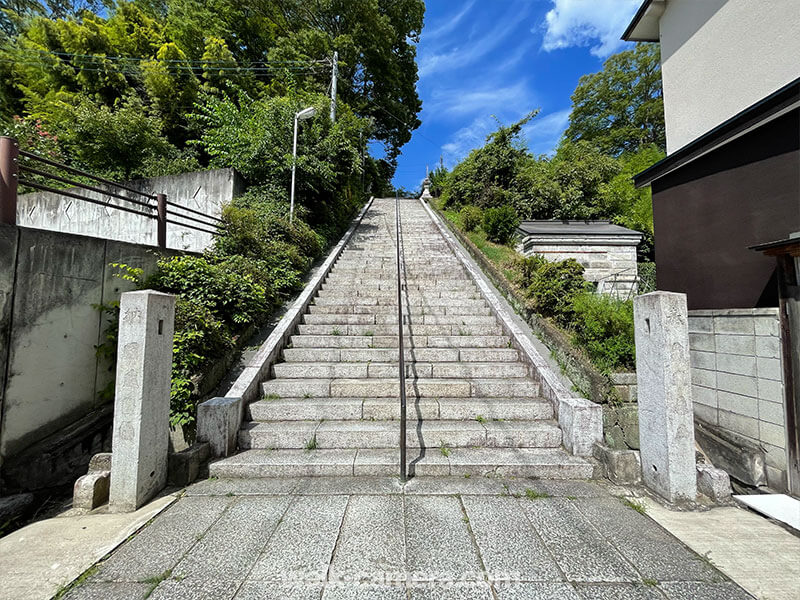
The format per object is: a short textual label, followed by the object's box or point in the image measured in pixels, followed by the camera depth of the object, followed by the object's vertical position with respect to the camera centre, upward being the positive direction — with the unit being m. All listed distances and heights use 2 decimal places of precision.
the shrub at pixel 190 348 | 3.36 -0.34
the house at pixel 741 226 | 3.43 +1.40
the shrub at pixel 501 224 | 9.34 +2.96
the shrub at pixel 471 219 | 11.05 +3.66
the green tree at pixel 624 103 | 17.69 +13.06
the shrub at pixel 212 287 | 4.36 +0.47
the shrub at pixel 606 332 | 3.91 -0.10
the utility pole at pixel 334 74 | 13.56 +10.70
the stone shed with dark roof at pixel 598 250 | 8.62 +2.03
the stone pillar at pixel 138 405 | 2.53 -0.71
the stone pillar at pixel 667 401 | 2.58 -0.64
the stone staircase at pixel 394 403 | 3.01 -0.96
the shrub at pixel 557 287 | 4.74 +0.58
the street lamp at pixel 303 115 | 8.05 +5.33
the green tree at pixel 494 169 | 12.91 +6.54
